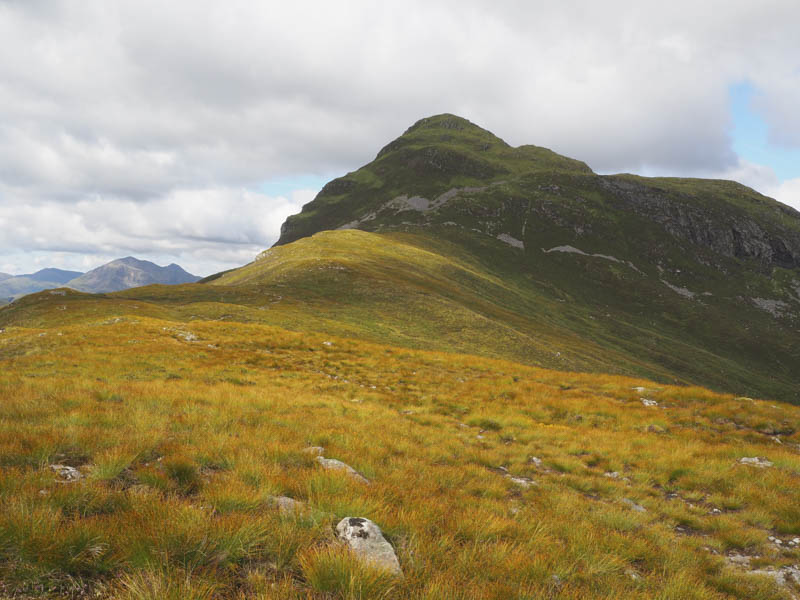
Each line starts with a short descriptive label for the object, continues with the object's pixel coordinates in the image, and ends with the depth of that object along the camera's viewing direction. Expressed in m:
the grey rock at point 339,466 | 6.63
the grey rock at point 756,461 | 10.62
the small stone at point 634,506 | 8.10
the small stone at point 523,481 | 8.88
